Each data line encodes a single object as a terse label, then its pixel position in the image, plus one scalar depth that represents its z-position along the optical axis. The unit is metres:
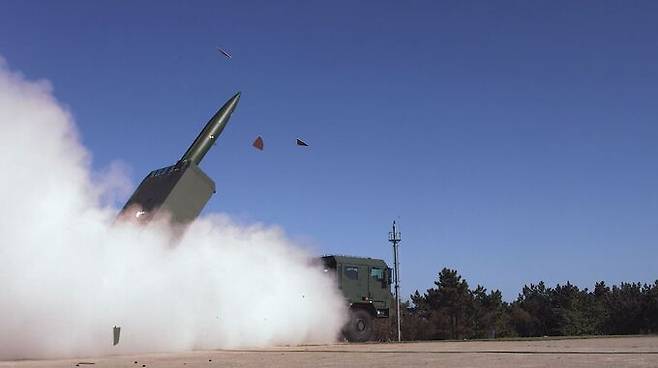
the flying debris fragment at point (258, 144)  24.22
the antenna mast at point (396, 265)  33.57
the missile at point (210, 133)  23.78
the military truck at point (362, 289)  28.39
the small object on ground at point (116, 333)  16.52
